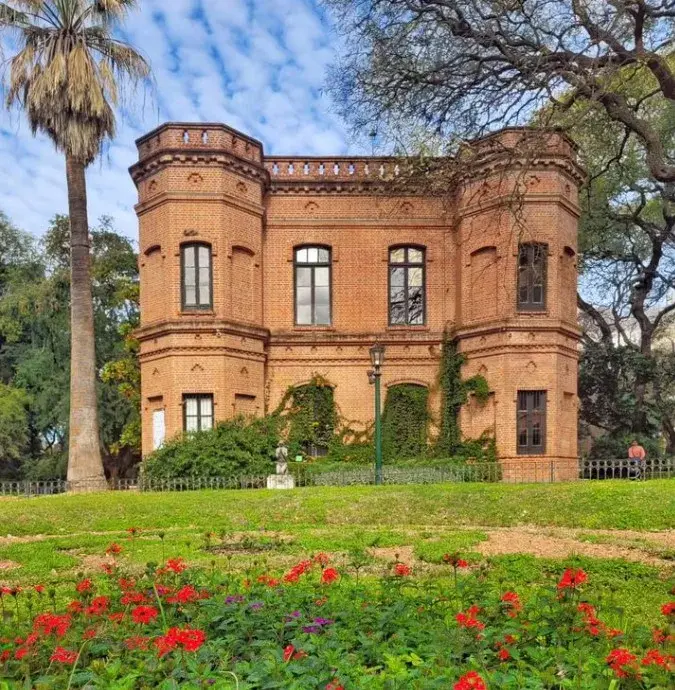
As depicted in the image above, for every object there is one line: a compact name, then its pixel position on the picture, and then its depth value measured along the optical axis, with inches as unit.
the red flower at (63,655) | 96.7
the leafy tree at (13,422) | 910.4
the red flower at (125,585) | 159.9
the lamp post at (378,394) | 632.4
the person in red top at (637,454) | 782.3
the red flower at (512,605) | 131.6
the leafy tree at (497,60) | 274.1
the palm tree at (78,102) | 644.7
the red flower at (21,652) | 103.0
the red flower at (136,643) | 111.3
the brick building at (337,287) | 727.1
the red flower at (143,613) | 108.7
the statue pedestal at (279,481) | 649.6
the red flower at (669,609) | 114.2
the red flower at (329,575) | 154.5
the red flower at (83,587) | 136.6
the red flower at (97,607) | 126.5
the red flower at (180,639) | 97.2
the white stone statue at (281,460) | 660.1
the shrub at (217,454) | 669.3
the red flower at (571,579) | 135.5
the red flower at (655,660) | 96.2
